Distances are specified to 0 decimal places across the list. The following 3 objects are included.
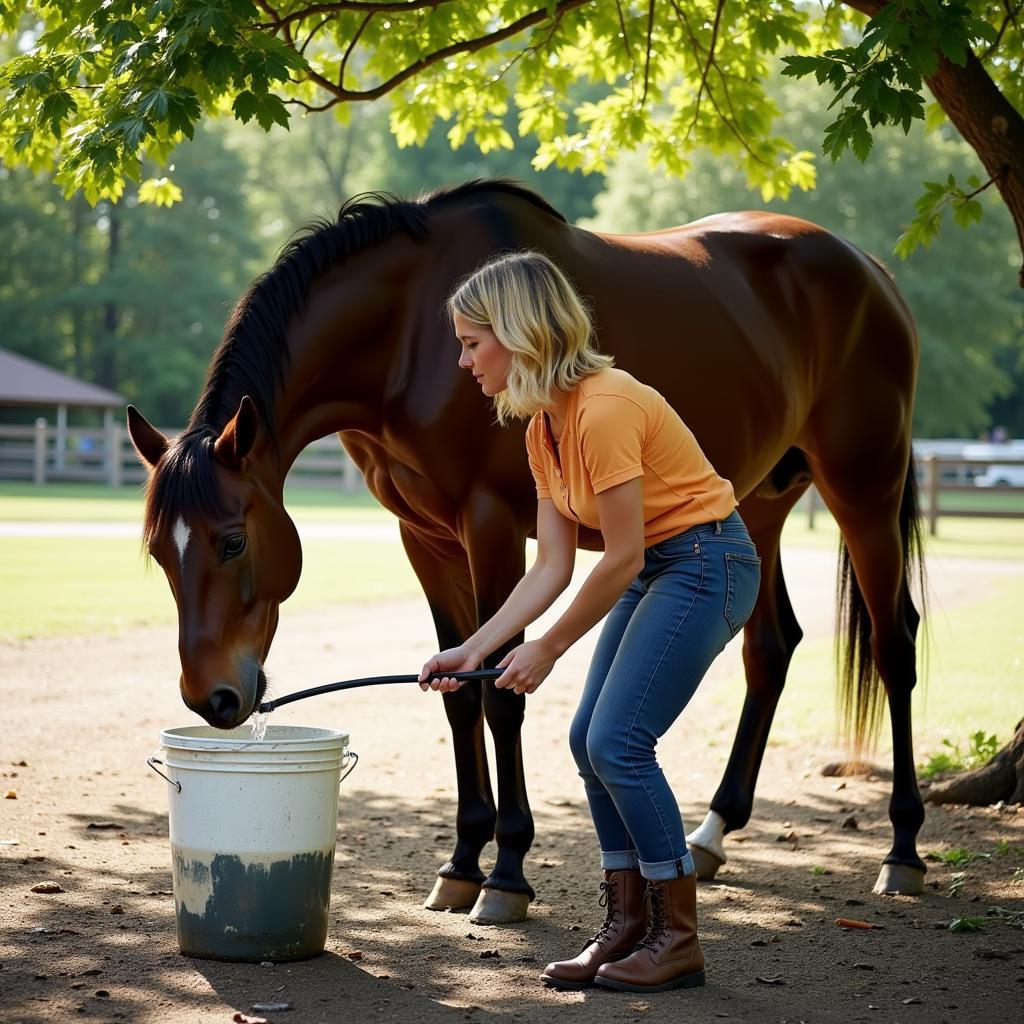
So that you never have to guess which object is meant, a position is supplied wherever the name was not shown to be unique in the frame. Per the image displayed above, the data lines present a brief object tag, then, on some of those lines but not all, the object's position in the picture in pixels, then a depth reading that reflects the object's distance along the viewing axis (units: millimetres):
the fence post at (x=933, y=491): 23906
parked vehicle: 44316
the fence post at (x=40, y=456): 35875
